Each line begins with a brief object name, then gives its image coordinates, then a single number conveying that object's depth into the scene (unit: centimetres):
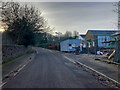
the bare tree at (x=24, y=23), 3279
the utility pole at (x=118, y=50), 1419
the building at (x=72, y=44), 4195
